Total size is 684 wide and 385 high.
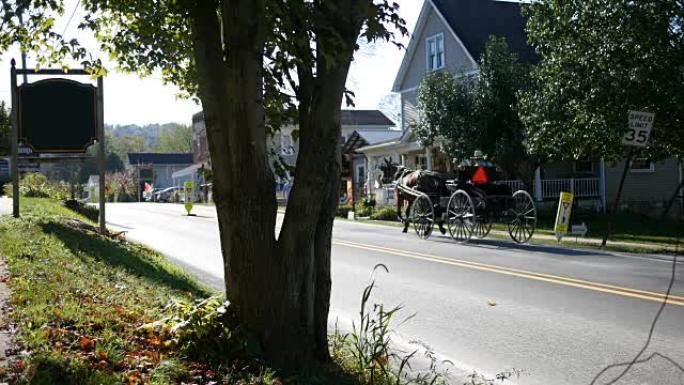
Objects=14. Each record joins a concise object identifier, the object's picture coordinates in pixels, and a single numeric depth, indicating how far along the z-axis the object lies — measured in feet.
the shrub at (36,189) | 97.25
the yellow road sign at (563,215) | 56.93
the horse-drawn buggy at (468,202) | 58.29
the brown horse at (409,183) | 63.62
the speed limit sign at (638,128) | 49.19
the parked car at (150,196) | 242.58
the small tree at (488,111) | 82.07
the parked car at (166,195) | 230.48
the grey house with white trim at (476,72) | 94.58
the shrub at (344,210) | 108.51
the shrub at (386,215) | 95.91
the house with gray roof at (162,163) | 334.85
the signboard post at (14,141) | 51.44
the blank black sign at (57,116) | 51.49
